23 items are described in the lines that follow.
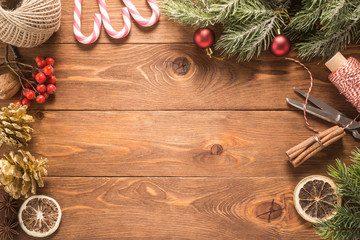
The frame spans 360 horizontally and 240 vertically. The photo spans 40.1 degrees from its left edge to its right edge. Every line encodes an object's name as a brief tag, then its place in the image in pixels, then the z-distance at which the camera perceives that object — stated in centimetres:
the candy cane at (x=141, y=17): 67
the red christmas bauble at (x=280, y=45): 63
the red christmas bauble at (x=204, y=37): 64
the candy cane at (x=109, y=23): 67
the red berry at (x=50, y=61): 67
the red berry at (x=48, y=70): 65
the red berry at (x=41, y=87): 66
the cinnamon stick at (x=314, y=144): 65
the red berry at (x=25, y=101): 67
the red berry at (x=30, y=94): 66
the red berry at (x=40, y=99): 66
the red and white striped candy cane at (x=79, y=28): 67
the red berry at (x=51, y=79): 67
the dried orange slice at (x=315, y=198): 66
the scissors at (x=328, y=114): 66
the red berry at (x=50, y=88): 66
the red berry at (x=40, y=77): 65
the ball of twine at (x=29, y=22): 61
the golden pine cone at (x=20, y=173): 63
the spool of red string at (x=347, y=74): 63
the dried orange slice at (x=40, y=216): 67
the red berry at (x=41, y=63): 66
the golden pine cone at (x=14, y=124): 63
